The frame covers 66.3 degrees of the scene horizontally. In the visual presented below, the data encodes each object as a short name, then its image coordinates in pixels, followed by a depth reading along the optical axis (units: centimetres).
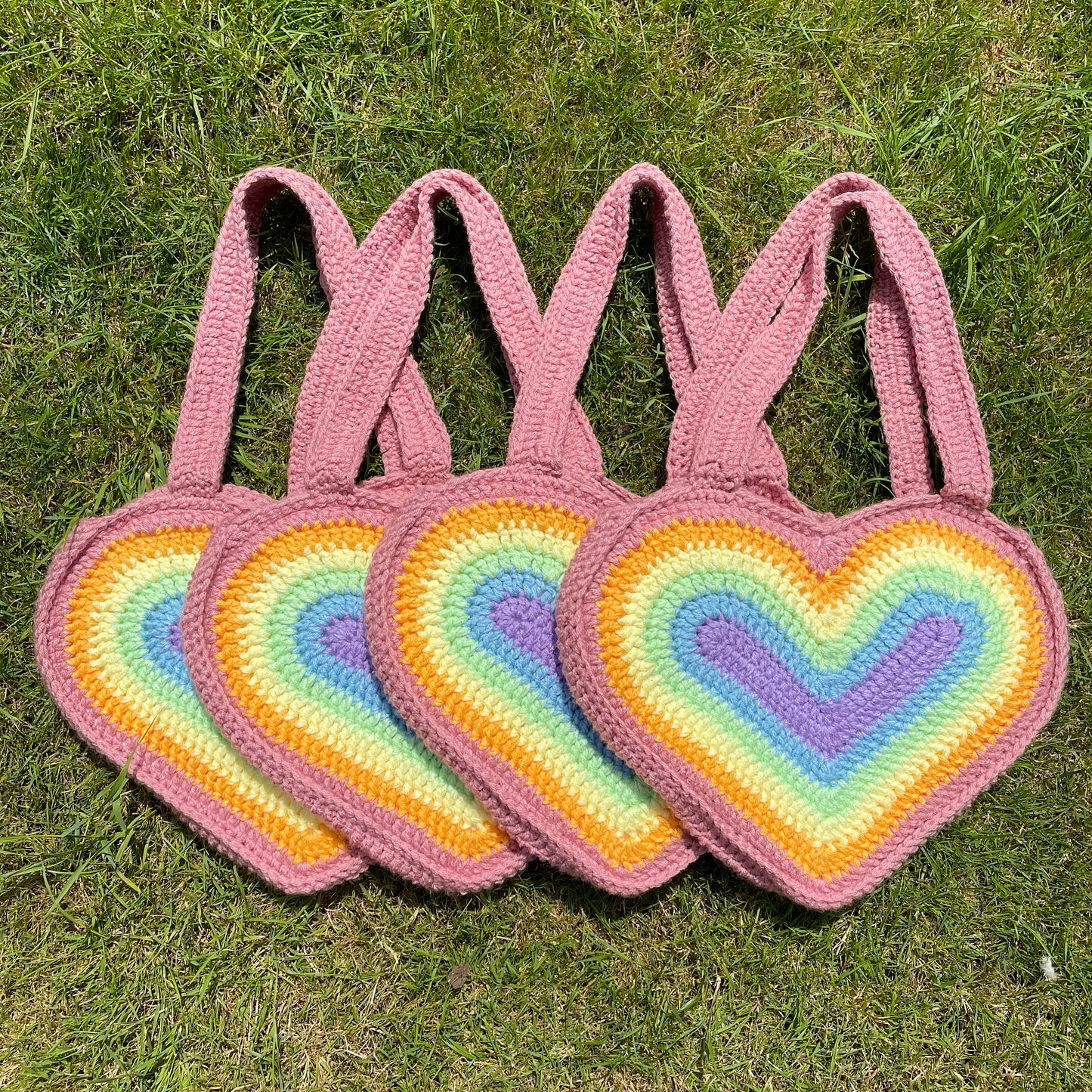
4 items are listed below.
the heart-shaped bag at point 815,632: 111
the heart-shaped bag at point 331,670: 114
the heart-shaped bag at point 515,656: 111
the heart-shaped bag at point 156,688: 120
